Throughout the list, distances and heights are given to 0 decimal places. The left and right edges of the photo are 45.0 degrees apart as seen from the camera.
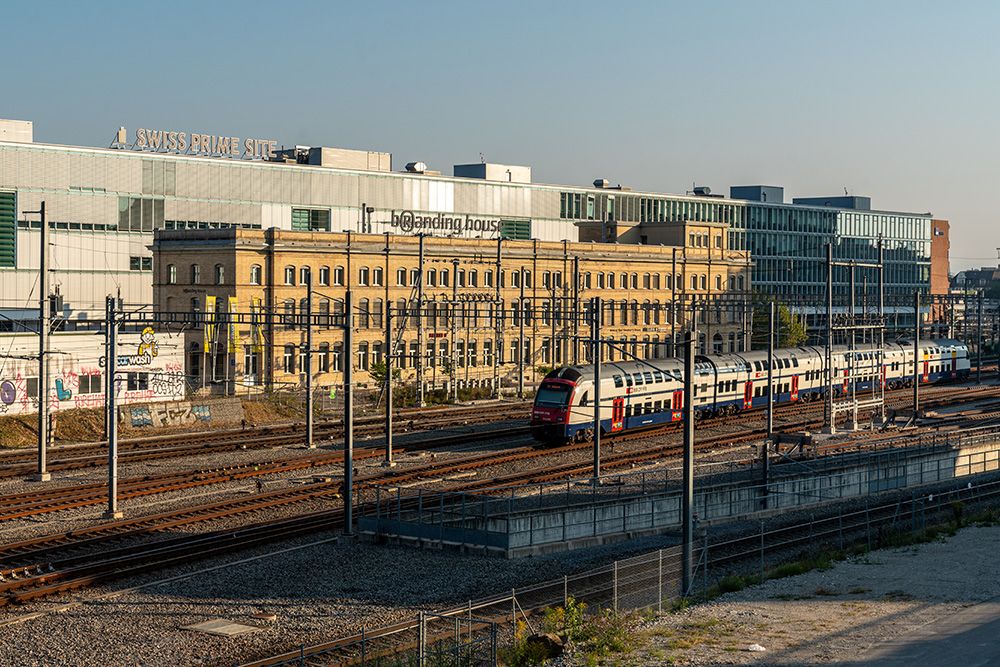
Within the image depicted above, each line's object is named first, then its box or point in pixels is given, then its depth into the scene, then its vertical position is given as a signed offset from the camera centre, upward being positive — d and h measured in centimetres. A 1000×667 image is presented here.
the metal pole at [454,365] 7356 -206
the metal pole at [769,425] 3847 -375
